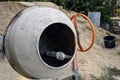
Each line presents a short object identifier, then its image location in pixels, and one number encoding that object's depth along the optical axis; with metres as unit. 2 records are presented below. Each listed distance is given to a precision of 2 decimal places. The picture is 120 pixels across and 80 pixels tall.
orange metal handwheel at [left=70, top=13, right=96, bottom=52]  2.19
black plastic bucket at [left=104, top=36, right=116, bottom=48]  5.16
